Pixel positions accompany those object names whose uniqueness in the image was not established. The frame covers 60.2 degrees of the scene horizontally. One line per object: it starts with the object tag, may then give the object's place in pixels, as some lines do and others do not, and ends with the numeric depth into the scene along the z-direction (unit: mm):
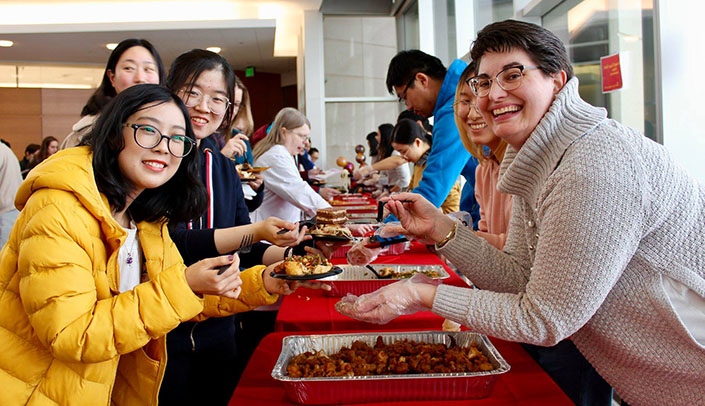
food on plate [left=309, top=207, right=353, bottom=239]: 2045
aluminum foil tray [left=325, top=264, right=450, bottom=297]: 1949
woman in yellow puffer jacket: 1101
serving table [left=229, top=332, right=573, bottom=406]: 1132
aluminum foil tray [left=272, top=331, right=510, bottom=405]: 1117
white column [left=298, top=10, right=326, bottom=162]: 8969
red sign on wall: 2828
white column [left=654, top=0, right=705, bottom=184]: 2395
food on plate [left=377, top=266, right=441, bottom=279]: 2115
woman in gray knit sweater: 1068
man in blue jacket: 2889
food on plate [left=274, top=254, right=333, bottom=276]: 1543
